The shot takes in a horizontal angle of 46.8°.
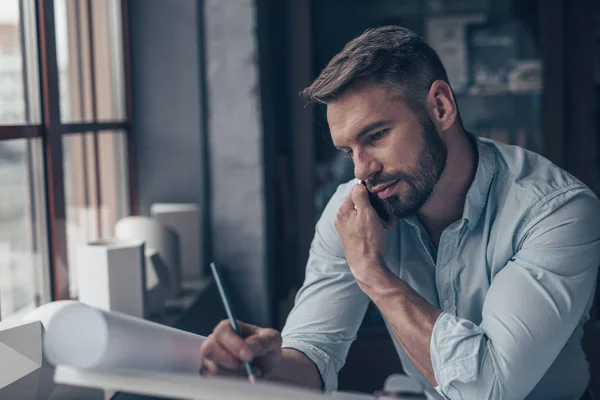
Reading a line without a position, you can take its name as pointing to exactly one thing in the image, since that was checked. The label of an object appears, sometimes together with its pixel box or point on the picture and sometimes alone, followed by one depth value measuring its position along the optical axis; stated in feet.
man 3.61
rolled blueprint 2.34
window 4.83
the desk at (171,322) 3.38
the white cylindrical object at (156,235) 6.20
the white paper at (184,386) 1.90
